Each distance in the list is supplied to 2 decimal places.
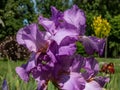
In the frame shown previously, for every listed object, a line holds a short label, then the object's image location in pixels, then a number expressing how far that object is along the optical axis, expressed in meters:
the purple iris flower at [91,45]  1.16
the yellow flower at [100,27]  21.08
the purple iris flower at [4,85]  1.20
